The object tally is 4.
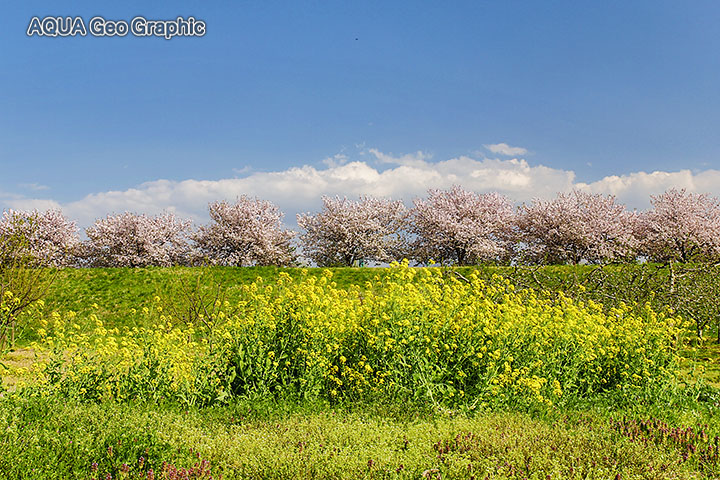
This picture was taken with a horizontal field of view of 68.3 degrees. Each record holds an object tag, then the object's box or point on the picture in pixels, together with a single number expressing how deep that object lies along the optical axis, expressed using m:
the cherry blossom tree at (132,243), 32.47
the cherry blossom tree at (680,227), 30.78
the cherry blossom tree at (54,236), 32.03
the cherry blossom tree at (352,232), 32.00
